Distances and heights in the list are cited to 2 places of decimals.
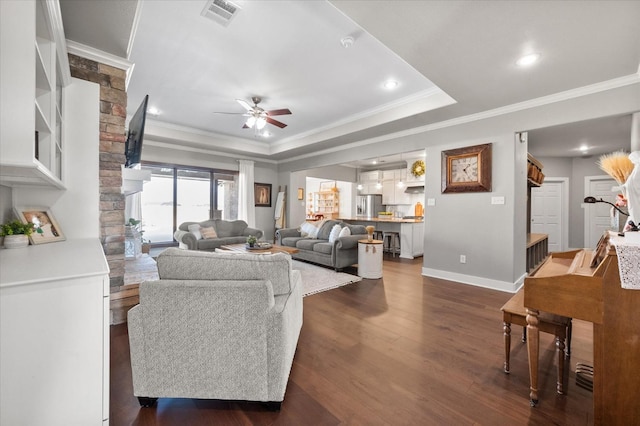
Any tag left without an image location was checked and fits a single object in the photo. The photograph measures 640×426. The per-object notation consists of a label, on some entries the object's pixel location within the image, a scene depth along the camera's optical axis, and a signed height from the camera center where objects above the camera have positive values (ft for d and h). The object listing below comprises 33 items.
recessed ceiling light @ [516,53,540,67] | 8.13 +4.77
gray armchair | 4.65 -2.08
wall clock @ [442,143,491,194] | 12.99 +2.26
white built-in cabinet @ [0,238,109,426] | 3.03 -1.58
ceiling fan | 12.32 +4.61
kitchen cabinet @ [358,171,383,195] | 29.17 +3.46
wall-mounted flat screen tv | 8.24 +2.47
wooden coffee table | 13.58 -1.92
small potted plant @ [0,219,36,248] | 5.29 -0.44
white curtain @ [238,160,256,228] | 22.79 +1.49
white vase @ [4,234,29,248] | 5.26 -0.58
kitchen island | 20.66 -1.71
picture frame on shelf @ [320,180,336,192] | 34.50 +3.59
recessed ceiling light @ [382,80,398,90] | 11.50 +5.57
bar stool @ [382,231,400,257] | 22.34 -2.31
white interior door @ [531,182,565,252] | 21.75 +0.19
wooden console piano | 4.24 -1.76
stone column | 8.16 +1.73
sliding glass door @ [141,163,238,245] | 21.09 +1.19
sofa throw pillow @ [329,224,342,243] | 16.06 -1.17
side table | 14.28 -2.40
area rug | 12.44 -3.37
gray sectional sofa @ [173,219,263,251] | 17.84 -1.56
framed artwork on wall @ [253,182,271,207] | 24.62 +1.73
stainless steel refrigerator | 28.96 +0.96
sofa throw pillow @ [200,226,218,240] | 18.73 -1.38
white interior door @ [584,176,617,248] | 20.04 +0.27
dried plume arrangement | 5.83 +1.07
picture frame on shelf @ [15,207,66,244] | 5.96 -0.28
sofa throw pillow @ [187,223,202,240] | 18.19 -1.19
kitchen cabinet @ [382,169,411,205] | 26.81 +2.65
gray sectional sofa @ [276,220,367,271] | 15.43 -2.02
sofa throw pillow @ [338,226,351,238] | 15.74 -1.10
